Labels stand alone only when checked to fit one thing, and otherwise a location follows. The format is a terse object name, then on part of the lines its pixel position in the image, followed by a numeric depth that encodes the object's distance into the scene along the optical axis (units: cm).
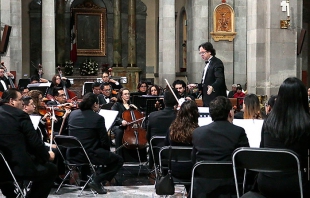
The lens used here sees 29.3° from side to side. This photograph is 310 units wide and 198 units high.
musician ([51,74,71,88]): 1443
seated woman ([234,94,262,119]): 784
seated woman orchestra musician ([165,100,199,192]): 686
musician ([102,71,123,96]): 1433
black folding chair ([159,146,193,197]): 658
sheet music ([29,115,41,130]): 750
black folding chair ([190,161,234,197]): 556
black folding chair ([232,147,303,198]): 451
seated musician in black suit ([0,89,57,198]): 647
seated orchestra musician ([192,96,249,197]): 565
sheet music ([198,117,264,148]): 640
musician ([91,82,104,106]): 1302
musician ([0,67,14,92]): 1416
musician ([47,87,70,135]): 970
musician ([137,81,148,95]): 1426
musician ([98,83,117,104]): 1281
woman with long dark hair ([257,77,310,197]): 452
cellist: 1088
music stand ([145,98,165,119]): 1103
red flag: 2498
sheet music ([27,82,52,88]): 1308
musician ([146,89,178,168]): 857
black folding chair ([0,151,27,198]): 643
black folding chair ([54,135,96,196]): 809
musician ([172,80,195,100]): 1159
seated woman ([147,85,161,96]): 1362
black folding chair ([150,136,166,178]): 807
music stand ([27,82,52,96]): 1315
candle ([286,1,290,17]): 1339
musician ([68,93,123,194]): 849
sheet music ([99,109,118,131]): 920
